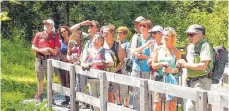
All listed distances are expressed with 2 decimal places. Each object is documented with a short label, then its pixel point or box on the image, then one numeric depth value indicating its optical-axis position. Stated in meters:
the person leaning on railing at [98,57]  9.68
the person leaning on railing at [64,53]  12.14
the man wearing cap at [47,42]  12.31
